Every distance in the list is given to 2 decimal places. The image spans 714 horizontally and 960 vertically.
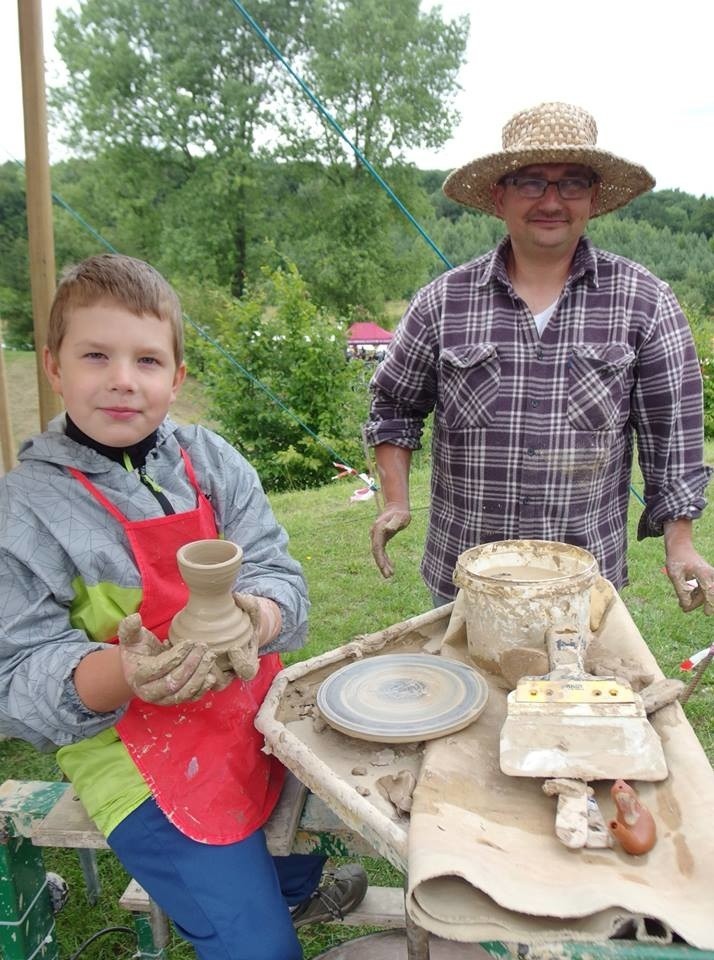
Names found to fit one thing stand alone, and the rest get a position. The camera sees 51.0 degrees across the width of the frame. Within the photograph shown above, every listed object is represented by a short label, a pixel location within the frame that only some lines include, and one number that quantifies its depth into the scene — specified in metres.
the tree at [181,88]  26.92
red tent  22.20
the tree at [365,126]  26.80
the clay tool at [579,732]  1.30
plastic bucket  1.64
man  2.21
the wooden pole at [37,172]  2.73
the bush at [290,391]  10.92
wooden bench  1.75
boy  1.53
